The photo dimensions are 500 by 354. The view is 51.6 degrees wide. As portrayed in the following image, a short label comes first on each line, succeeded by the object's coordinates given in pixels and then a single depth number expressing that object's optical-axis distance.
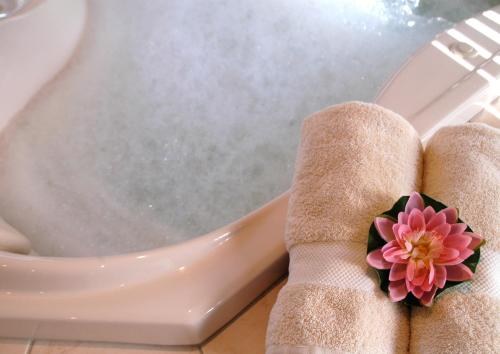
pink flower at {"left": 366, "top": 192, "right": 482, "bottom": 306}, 0.54
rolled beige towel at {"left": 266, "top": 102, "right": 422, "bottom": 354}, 0.52
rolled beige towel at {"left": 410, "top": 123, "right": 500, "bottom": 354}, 0.51
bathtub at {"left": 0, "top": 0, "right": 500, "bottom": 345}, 0.65
